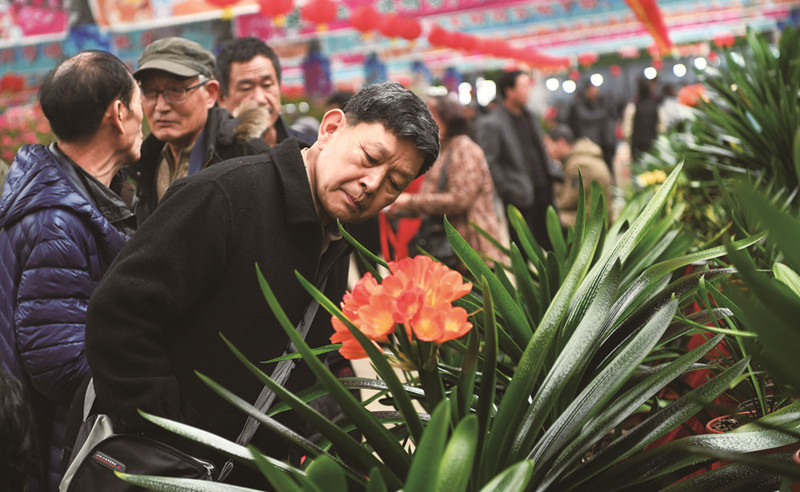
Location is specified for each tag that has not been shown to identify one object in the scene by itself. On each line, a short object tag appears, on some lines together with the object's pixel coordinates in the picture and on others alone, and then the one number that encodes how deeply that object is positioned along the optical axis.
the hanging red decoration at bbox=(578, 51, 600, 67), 27.50
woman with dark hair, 4.00
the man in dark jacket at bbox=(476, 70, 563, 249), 5.04
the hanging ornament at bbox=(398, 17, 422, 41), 13.63
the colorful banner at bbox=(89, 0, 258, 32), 10.09
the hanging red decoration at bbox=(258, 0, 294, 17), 10.95
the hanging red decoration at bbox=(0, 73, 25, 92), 12.41
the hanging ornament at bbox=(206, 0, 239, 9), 10.34
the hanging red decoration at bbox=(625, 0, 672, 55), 11.85
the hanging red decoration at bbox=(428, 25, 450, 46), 15.64
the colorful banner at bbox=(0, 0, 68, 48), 10.62
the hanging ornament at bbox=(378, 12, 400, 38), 13.51
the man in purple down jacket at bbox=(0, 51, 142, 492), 1.76
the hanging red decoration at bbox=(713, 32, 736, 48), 25.02
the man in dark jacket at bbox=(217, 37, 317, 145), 2.85
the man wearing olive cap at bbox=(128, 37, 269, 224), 2.42
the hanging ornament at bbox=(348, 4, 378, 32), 13.14
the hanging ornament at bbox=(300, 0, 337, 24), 11.96
